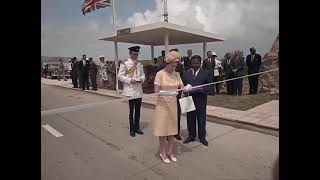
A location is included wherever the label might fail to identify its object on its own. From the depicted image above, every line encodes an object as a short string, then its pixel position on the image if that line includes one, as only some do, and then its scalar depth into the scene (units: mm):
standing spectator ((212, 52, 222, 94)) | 10900
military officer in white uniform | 5449
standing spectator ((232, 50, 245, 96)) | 10734
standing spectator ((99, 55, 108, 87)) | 15031
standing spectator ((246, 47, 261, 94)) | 10258
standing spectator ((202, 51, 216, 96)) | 10805
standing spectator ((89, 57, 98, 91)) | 14731
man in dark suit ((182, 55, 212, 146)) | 5043
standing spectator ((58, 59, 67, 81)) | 25362
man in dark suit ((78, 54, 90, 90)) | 14766
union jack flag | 12992
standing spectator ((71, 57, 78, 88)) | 16044
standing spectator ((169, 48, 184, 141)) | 5181
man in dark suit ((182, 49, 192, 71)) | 9194
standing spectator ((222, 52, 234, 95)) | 10867
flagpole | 13188
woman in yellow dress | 4336
